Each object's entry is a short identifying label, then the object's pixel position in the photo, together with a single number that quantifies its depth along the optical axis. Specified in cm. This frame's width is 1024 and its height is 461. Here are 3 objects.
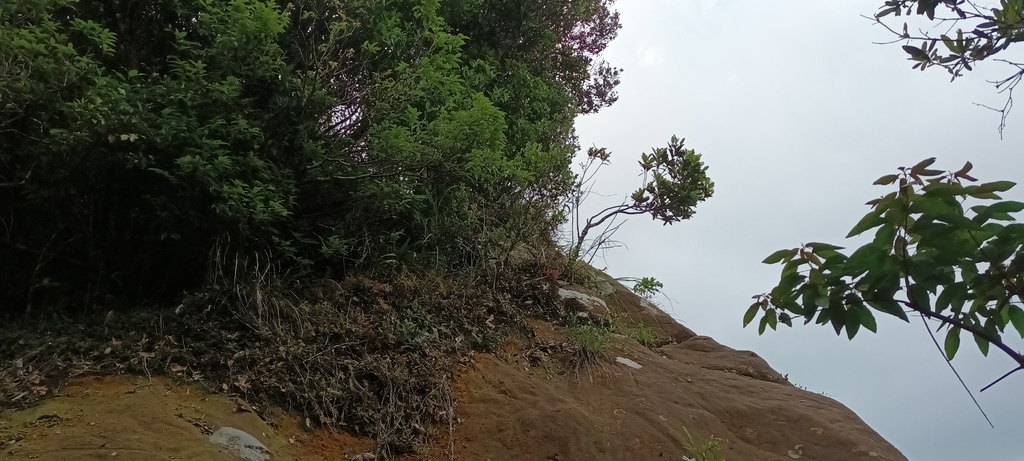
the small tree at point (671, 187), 802
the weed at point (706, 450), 436
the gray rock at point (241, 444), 334
